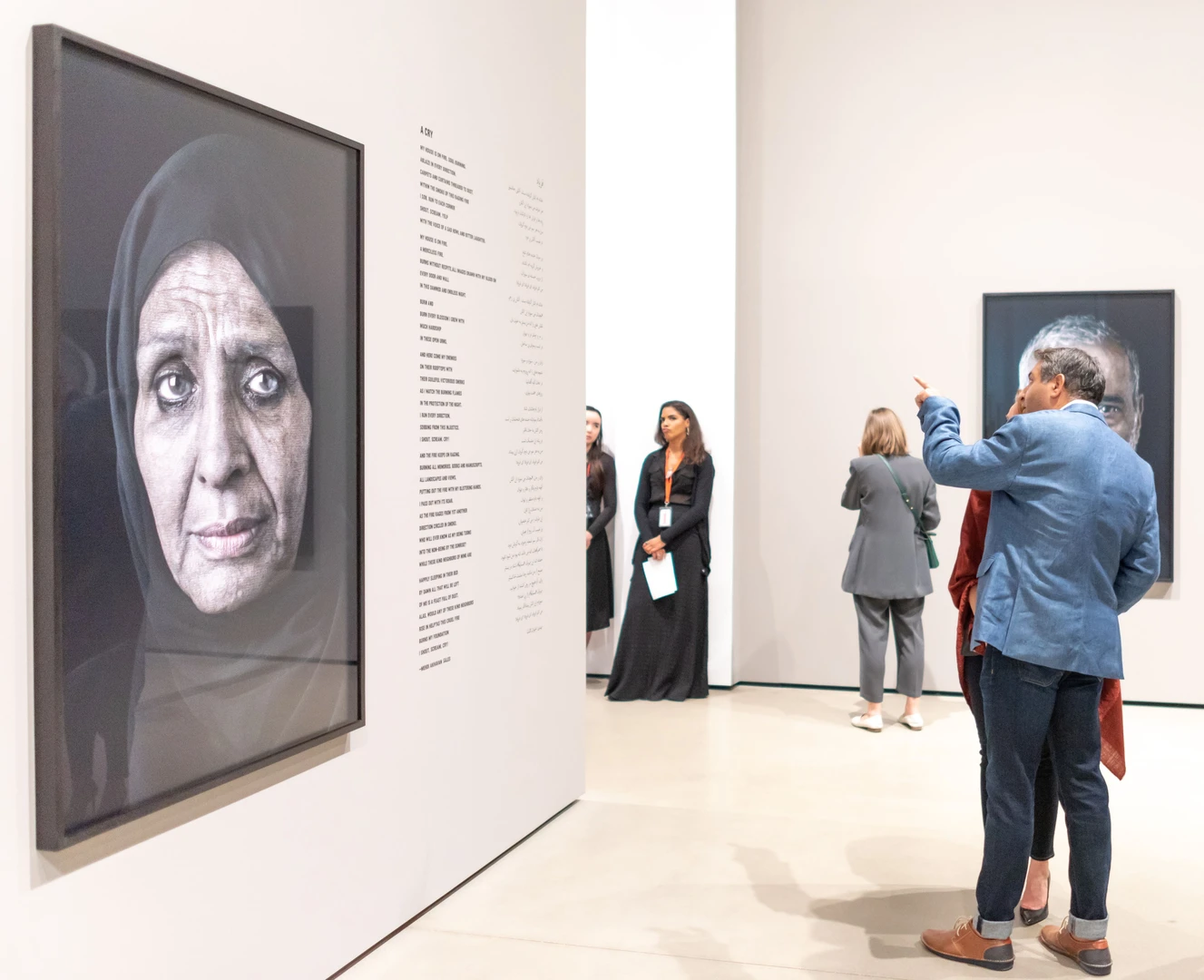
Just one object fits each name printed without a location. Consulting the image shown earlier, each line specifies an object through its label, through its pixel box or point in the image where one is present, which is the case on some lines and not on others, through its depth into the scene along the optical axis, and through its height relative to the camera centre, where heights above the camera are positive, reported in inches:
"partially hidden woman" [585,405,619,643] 279.9 -13.1
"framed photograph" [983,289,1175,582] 260.5 +29.2
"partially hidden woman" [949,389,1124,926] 126.2 -27.0
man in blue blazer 114.3 -13.2
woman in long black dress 265.9 -31.6
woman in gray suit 238.8 -16.9
